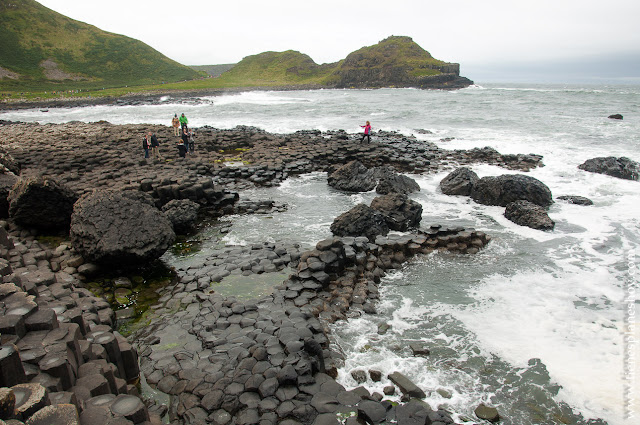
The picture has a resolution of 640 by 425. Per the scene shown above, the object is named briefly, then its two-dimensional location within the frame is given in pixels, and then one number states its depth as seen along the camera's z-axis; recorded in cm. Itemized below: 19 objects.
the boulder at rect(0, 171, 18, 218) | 1355
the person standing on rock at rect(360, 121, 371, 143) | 2825
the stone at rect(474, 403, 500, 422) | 607
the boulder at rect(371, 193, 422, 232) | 1392
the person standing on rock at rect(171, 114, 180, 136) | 2902
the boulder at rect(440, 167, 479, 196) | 1848
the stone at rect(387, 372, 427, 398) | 643
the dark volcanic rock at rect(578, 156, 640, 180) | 2084
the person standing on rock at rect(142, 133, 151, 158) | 2117
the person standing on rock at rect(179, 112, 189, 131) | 2380
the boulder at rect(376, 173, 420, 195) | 1847
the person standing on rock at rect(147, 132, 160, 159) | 2127
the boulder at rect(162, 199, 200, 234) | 1354
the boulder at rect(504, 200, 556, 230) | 1415
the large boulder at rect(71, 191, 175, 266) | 1033
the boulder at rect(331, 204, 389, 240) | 1302
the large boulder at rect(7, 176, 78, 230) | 1236
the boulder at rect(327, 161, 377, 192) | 1912
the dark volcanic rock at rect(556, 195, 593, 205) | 1695
